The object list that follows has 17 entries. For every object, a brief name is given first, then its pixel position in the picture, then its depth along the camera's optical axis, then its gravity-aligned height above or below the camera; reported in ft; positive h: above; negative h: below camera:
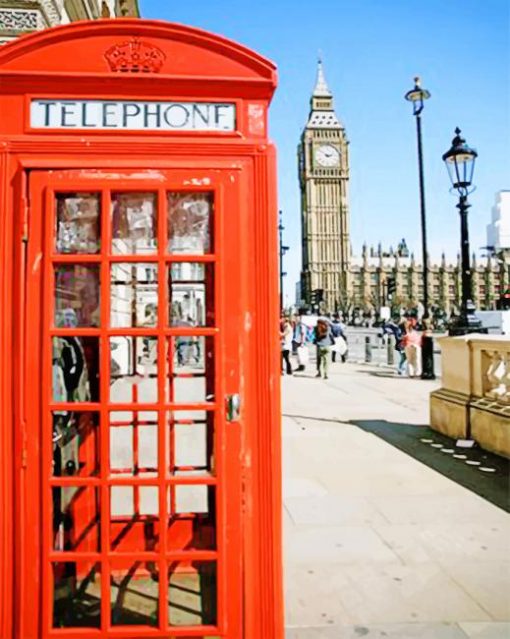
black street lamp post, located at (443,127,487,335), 30.07 +6.26
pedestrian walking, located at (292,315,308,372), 58.34 -0.73
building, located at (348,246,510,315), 400.67 +39.67
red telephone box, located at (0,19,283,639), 7.38 +1.06
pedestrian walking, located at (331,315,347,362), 61.16 -0.79
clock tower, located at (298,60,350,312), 391.24 +89.95
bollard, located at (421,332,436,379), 46.34 -2.00
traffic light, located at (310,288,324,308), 100.66 +7.58
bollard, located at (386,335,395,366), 60.90 -1.49
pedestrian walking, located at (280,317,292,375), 51.35 -0.60
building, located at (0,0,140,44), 21.24 +12.57
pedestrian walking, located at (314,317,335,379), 46.01 -0.46
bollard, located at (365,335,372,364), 65.70 -2.17
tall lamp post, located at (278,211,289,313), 93.15 +16.20
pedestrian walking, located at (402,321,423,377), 47.50 -1.18
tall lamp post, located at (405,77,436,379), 46.47 +9.61
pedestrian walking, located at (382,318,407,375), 49.70 -1.57
